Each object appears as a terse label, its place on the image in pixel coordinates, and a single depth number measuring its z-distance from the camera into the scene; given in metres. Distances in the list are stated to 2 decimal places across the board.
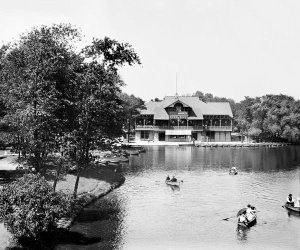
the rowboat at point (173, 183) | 63.19
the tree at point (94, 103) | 47.47
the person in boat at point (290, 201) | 49.77
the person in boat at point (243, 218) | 42.34
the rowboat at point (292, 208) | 48.10
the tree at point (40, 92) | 44.25
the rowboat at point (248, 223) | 42.04
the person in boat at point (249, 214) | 42.91
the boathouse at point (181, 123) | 141.50
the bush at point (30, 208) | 32.47
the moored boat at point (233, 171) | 75.69
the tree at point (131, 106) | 124.91
